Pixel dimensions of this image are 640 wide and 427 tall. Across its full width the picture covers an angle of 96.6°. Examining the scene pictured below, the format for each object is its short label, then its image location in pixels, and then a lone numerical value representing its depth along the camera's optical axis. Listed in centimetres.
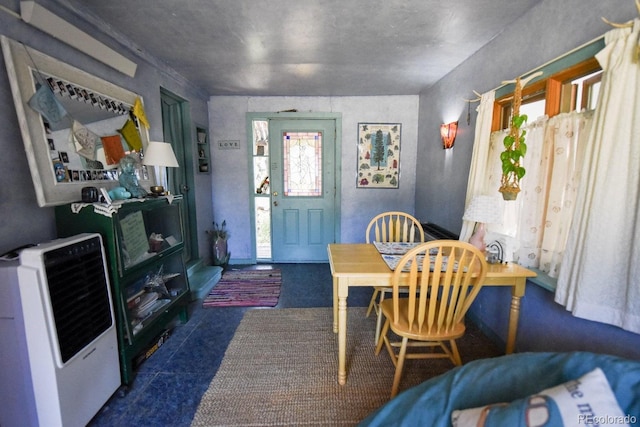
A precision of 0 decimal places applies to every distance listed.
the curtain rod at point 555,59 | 136
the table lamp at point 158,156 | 215
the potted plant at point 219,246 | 382
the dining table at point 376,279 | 160
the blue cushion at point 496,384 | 67
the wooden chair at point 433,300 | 147
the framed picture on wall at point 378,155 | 394
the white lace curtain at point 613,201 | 117
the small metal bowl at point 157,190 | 219
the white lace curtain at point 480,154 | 210
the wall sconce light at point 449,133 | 278
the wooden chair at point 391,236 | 237
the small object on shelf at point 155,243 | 217
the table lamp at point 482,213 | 168
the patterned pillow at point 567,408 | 59
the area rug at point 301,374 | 155
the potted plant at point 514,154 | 162
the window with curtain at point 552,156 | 150
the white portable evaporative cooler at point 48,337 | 121
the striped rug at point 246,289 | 288
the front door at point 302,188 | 394
